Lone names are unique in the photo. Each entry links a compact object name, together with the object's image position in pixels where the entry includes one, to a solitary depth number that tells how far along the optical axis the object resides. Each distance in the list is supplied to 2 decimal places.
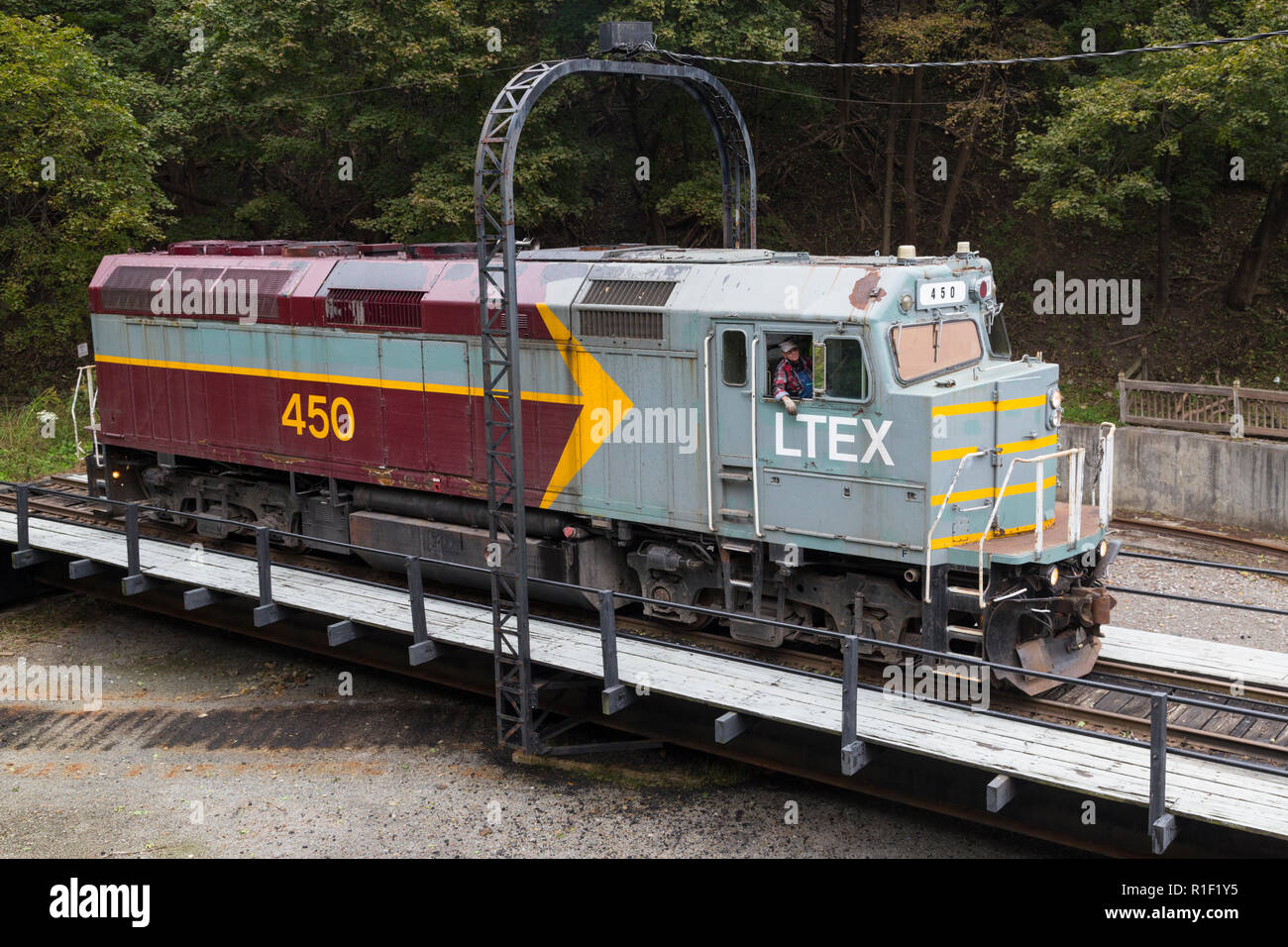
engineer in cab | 11.37
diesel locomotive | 10.92
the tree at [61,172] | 23.81
